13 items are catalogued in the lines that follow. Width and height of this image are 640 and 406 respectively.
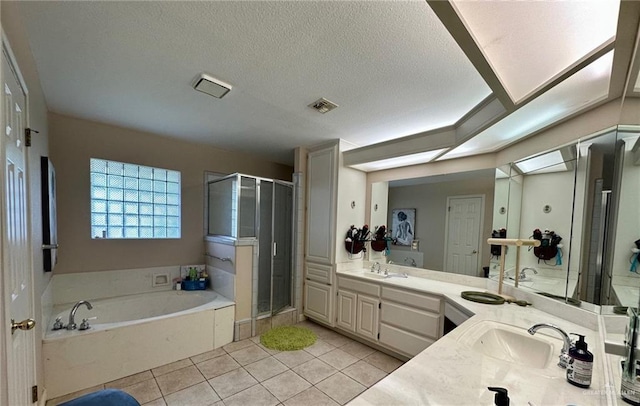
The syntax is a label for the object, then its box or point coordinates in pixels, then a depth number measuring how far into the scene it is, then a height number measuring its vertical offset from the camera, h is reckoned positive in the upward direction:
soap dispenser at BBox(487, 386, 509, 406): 0.71 -0.59
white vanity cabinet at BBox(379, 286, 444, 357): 2.27 -1.26
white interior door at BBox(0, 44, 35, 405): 1.01 -0.32
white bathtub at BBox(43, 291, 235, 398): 1.98 -1.48
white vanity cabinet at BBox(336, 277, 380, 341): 2.73 -1.38
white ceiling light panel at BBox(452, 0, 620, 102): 0.98 +0.71
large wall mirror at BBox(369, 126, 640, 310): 1.00 -0.16
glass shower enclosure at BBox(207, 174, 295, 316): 3.11 -0.50
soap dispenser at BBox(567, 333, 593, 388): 0.92 -0.64
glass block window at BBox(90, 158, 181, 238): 2.86 -0.23
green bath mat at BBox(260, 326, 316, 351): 2.75 -1.80
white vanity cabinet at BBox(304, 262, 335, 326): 3.16 -1.39
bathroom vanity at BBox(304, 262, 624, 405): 0.87 -0.79
